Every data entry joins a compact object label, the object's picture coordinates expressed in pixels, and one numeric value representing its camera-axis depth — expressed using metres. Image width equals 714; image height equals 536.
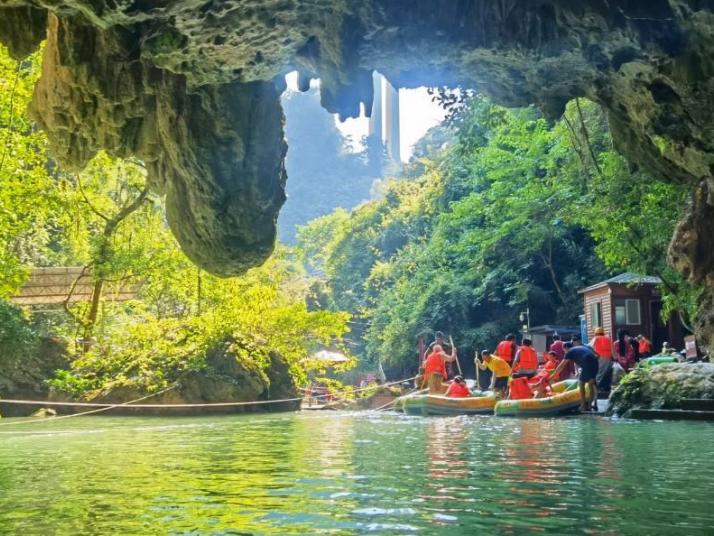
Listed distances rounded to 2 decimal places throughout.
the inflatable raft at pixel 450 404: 18.14
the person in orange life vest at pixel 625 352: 21.14
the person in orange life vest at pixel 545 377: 18.14
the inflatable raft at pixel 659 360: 18.27
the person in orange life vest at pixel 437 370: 20.50
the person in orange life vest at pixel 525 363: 17.97
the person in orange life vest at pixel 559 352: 19.34
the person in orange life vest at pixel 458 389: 19.12
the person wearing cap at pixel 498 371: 19.36
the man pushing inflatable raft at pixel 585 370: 15.94
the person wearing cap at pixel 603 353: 17.34
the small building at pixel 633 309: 23.22
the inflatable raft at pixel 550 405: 16.55
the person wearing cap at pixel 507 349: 19.45
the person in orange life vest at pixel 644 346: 22.12
